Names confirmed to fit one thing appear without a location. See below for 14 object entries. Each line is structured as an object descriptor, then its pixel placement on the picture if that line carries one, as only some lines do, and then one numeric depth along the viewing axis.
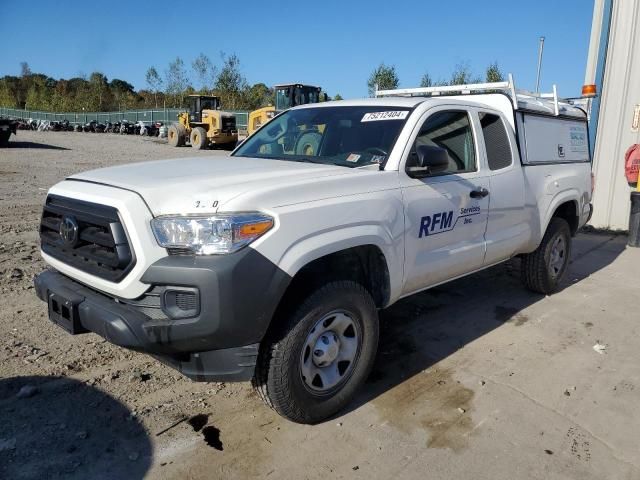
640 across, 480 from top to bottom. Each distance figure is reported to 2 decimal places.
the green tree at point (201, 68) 56.53
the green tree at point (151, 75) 60.50
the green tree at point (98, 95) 64.38
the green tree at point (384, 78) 31.94
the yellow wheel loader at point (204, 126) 27.98
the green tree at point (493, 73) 30.26
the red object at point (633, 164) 9.05
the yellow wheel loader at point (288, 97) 24.05
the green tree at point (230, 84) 51.94
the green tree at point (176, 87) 58.31
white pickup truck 2.54
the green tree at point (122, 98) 62.69
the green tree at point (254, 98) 49.84
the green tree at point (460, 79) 29.19
